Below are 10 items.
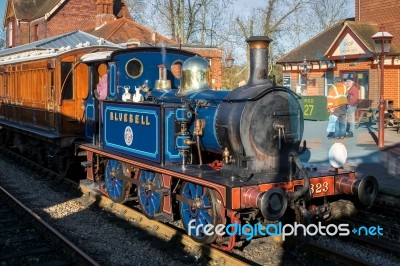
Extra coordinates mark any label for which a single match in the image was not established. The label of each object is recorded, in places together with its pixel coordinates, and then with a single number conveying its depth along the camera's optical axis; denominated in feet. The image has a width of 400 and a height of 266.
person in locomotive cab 30.07
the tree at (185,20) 117.60
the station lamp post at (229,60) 81.30
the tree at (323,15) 177.08
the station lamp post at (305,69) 83.82
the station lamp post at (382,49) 44.24
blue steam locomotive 20.52
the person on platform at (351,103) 51.13
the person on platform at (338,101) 48.65
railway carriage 36.96
